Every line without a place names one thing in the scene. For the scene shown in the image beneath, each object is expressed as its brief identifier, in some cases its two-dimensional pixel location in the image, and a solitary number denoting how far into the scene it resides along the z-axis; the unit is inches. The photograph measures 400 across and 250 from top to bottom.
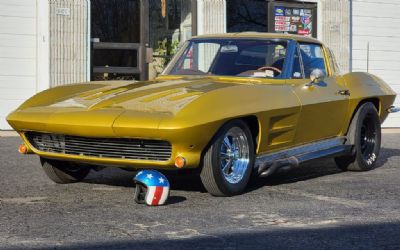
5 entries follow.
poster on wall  577.0
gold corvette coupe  212.1
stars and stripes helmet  208.5
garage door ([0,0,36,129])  484.1
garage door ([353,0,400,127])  623.2
